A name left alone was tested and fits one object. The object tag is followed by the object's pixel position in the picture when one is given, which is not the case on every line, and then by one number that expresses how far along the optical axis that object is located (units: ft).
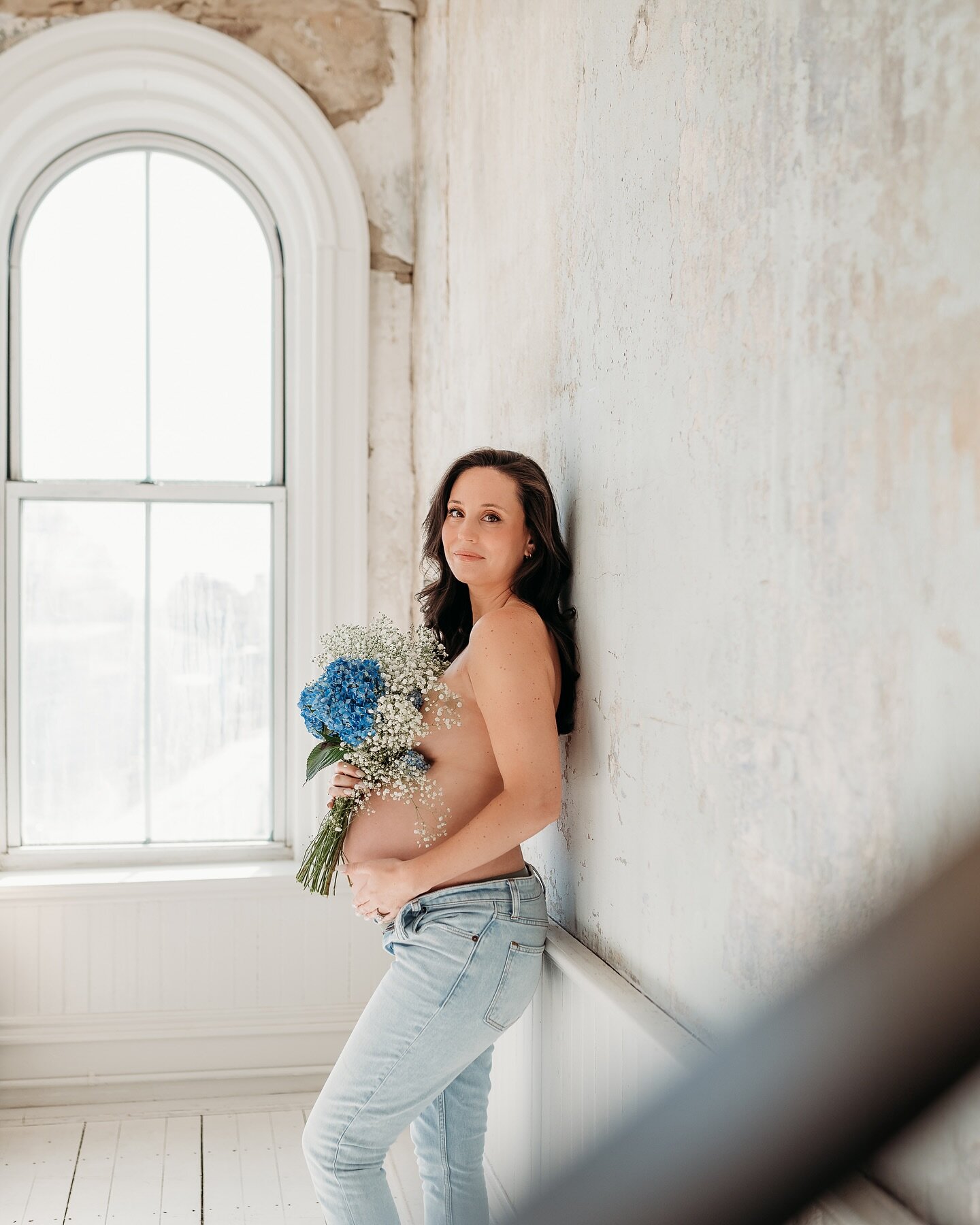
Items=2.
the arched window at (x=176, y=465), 11.51
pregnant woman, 5.53
